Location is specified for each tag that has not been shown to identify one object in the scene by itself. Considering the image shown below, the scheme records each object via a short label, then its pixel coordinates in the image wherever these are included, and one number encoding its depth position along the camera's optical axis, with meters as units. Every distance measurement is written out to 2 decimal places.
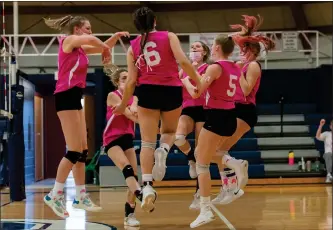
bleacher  21.78
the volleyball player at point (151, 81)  8.14
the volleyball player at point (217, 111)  8.80
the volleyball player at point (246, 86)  9.93
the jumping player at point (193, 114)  10.83
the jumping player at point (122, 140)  9.43
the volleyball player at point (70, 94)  8.90
